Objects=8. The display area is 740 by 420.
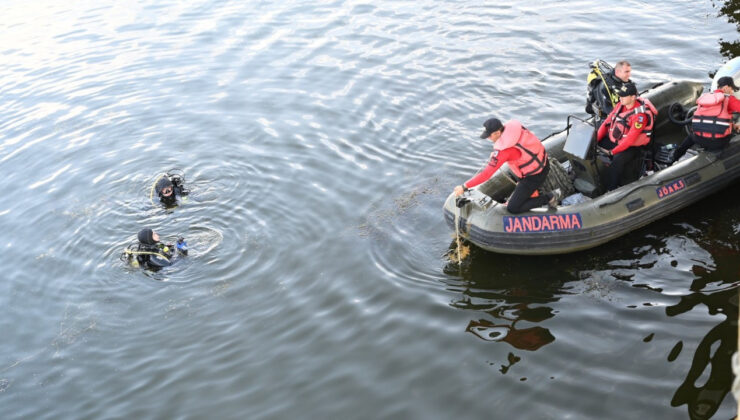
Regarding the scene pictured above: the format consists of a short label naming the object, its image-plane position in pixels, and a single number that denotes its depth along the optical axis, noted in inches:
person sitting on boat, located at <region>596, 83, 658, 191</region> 349.1
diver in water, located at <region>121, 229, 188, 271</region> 359.6
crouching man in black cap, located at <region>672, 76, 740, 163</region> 342.3
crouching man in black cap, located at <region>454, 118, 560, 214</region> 329.1
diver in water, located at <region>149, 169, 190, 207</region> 419.2
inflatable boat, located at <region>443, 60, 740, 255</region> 336.5
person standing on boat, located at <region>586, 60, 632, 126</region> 381.1
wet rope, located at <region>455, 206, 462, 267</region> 348.8
